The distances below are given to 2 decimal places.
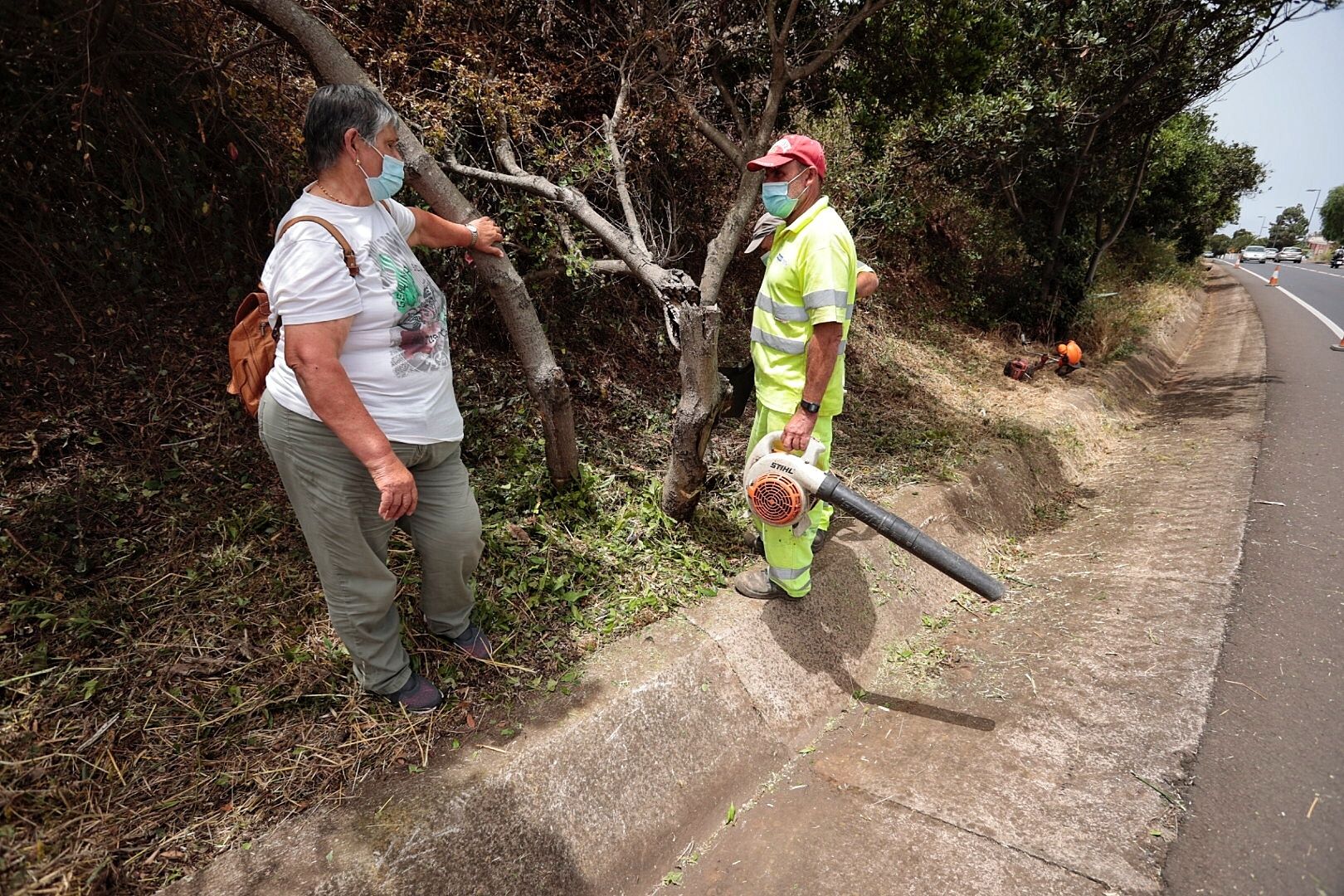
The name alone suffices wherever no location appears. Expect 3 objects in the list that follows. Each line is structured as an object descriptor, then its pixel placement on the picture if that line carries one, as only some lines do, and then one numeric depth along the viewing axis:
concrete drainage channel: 1.96
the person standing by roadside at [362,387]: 1.87
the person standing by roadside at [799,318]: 2.78
